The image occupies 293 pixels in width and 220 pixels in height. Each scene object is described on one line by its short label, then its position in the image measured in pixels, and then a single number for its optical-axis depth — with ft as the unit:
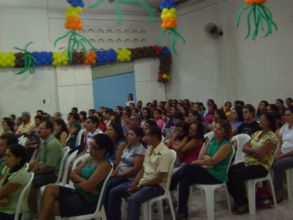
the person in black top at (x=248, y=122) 15.23
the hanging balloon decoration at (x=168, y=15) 25.76
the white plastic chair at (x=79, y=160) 12.14
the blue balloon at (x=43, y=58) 31.14
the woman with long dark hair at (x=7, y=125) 19.12
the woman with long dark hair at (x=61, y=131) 16.15
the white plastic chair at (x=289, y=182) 13.26
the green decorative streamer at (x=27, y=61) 30.60
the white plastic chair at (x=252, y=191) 12.23
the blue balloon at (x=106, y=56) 33.83
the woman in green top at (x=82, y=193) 9.66
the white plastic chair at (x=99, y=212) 9.73
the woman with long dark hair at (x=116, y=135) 13.86
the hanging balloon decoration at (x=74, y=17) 25.27
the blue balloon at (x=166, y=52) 37.24
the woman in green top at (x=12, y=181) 9.34
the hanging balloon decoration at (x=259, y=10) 21.20
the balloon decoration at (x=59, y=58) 31.86
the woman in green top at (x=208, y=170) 11.71
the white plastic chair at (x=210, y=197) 11.52
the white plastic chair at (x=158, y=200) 10.84
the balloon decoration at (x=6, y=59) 29.71
